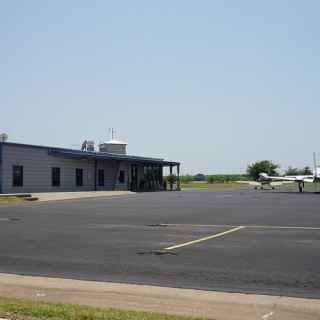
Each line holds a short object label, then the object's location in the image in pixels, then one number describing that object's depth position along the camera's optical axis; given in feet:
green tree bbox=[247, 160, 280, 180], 476.95
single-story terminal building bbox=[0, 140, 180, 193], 143.95
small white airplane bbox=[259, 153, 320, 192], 209.15
